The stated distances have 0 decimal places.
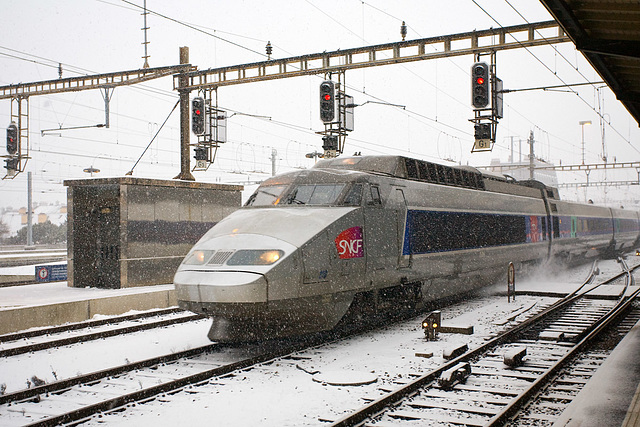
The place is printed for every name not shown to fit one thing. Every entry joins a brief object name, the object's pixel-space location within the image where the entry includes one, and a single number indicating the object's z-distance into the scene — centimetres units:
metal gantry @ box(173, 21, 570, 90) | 1457
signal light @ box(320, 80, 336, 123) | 1558
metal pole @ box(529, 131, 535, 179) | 4024
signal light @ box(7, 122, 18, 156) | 2075
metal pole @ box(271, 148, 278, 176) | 3575
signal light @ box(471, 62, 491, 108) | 1400
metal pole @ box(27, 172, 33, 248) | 4000
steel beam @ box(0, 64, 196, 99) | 1767
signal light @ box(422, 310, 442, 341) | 933
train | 799
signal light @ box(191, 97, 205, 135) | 1758
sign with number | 1803
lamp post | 5696
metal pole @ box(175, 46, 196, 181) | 1728
